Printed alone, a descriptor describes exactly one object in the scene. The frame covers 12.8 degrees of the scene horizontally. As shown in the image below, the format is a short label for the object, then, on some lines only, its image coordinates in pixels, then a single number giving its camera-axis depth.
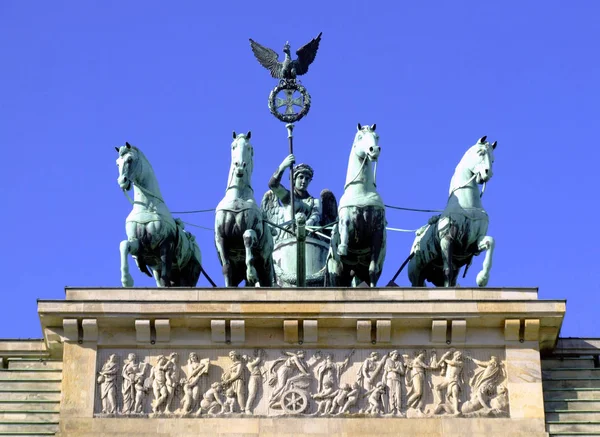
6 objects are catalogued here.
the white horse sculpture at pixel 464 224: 38.94
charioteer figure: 43.94
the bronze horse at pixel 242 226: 39.03
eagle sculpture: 42.69
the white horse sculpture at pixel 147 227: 39.12
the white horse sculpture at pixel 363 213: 38.81
